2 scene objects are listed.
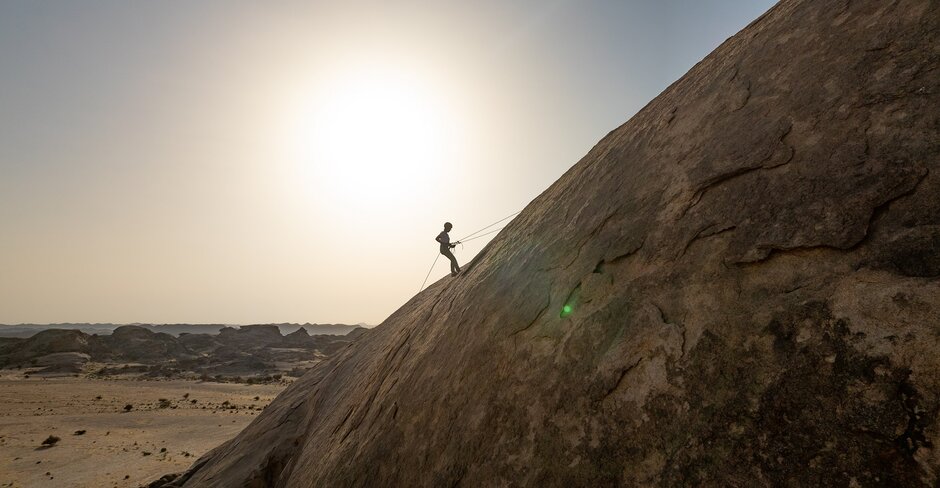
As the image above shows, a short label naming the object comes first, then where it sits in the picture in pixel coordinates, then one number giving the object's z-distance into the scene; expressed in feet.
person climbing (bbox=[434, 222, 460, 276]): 34.14
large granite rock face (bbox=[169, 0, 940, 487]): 5.78
